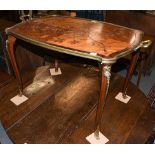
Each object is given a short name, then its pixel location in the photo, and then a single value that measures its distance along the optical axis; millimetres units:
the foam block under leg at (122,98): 2051
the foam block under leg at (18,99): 2016
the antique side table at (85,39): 1326
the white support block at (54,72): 2422
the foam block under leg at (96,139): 1633
